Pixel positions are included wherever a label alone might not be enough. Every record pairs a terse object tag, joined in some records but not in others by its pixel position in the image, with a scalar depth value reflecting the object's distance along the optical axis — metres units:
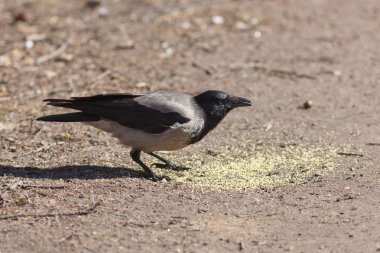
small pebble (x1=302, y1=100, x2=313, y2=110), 19.87
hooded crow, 15.35
